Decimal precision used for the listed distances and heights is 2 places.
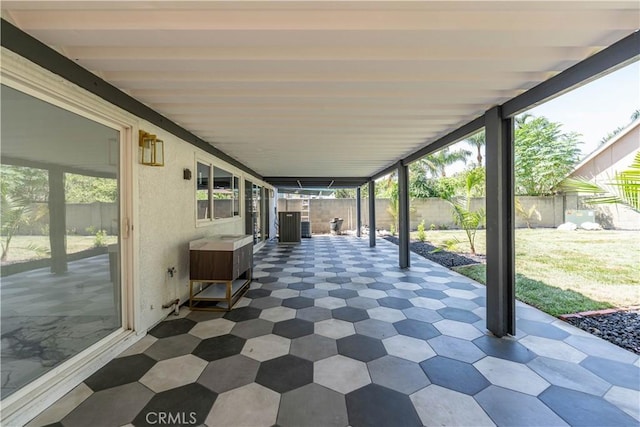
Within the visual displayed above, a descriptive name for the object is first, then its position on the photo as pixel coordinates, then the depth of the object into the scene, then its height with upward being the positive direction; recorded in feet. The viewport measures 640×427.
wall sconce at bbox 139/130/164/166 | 8.57 +2.38
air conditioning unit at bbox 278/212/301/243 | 30.57 -1.66
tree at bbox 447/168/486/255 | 19.18 +0.02
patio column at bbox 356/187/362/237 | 36.51 -0.29
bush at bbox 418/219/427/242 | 30.60 -2.91
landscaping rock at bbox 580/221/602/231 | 33.53 -2.26
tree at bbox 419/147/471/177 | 55.11 +11.59
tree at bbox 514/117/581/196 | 40.78 +9.58
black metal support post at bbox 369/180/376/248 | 27.68 -0.18
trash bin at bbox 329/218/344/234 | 40.04 -1.96
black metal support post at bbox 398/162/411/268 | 17.76 -0.29
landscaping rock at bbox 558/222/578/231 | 34.82 -2.46
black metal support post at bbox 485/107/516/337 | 8.46 -0.42
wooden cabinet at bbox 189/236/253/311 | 10.72 -2.32
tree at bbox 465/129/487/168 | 55.75 +15.42
